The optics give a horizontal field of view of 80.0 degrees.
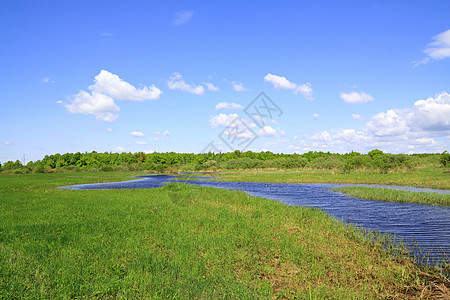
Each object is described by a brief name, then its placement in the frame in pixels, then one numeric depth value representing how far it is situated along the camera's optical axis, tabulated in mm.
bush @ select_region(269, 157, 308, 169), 116562
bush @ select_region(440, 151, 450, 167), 60822
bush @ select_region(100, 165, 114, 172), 113656
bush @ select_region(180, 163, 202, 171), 140125
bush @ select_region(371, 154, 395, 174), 61094
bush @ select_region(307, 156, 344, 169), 96875
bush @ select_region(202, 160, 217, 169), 109112
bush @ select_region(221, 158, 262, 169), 115750
